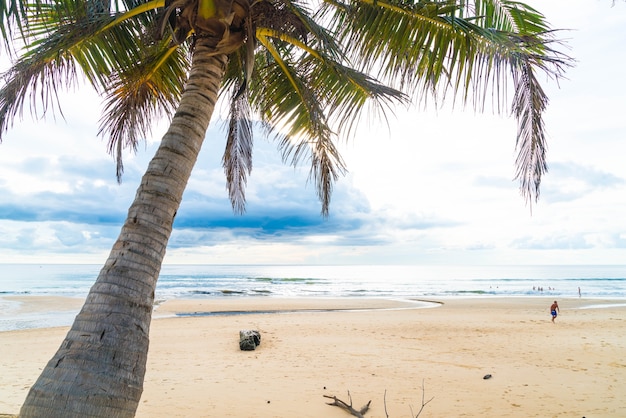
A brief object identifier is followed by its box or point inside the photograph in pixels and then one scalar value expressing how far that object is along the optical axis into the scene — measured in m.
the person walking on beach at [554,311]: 15.92
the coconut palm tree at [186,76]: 2.26
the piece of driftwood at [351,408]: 4.85
